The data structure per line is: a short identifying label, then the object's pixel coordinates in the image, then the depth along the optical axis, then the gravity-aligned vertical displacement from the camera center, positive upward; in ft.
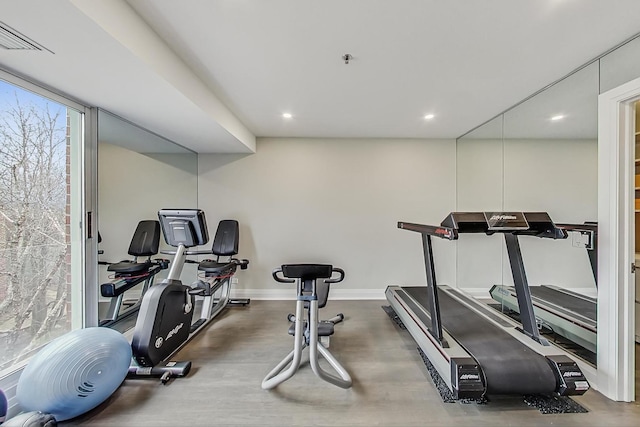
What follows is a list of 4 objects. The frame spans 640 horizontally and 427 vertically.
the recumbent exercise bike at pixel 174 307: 7.07 -2.90
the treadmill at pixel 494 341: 5.88 -3.54
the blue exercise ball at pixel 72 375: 5.24 -3.39
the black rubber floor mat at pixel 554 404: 5.95 -4.46
